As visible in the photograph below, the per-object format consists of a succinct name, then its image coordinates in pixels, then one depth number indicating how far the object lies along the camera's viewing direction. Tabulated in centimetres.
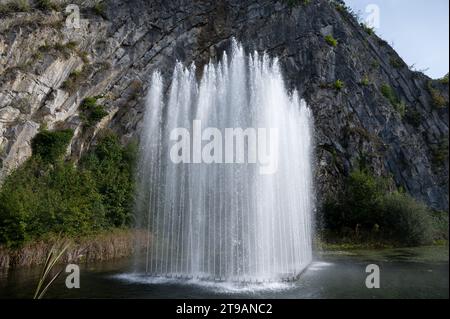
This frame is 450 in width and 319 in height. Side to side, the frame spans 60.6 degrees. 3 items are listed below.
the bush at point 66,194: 1855
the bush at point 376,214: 2720
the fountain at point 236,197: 1438
